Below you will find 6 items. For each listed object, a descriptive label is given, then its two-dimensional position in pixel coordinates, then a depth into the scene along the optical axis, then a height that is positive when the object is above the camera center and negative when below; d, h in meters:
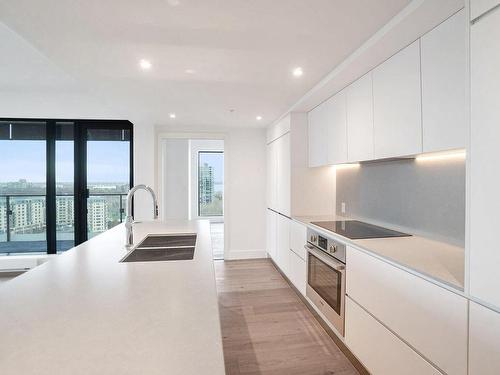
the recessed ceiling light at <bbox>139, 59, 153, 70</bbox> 2.07 +0.97
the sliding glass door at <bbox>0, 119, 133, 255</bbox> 4.20 +0.11
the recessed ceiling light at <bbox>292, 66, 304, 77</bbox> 2.22 +0.98
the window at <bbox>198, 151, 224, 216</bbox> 8.27 +0.14
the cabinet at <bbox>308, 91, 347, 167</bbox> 2.56 +0.57
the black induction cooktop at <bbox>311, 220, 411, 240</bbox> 2.08 -0.39
